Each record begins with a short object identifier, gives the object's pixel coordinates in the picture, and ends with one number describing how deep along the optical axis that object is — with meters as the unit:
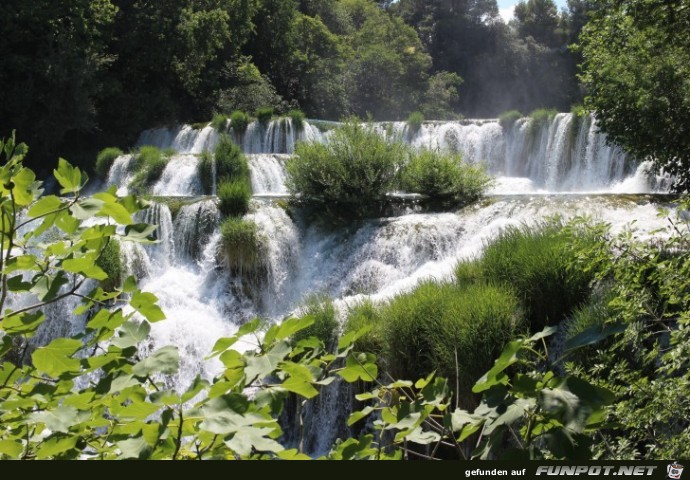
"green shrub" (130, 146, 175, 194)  16.50
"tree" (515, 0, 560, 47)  47.00
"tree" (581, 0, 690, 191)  10.12
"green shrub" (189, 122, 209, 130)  22.91
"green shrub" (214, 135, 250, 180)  15.55
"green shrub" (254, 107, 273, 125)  22.06
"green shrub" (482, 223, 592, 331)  6.87
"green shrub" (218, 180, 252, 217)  12.24
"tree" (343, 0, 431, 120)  35.22
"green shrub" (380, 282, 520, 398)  6.26
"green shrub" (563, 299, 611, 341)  5.80
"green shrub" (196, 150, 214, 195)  15.80
